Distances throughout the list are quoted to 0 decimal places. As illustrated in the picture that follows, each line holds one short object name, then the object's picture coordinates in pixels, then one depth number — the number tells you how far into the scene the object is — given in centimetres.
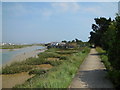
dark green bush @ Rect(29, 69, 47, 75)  1141
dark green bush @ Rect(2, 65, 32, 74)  1270
